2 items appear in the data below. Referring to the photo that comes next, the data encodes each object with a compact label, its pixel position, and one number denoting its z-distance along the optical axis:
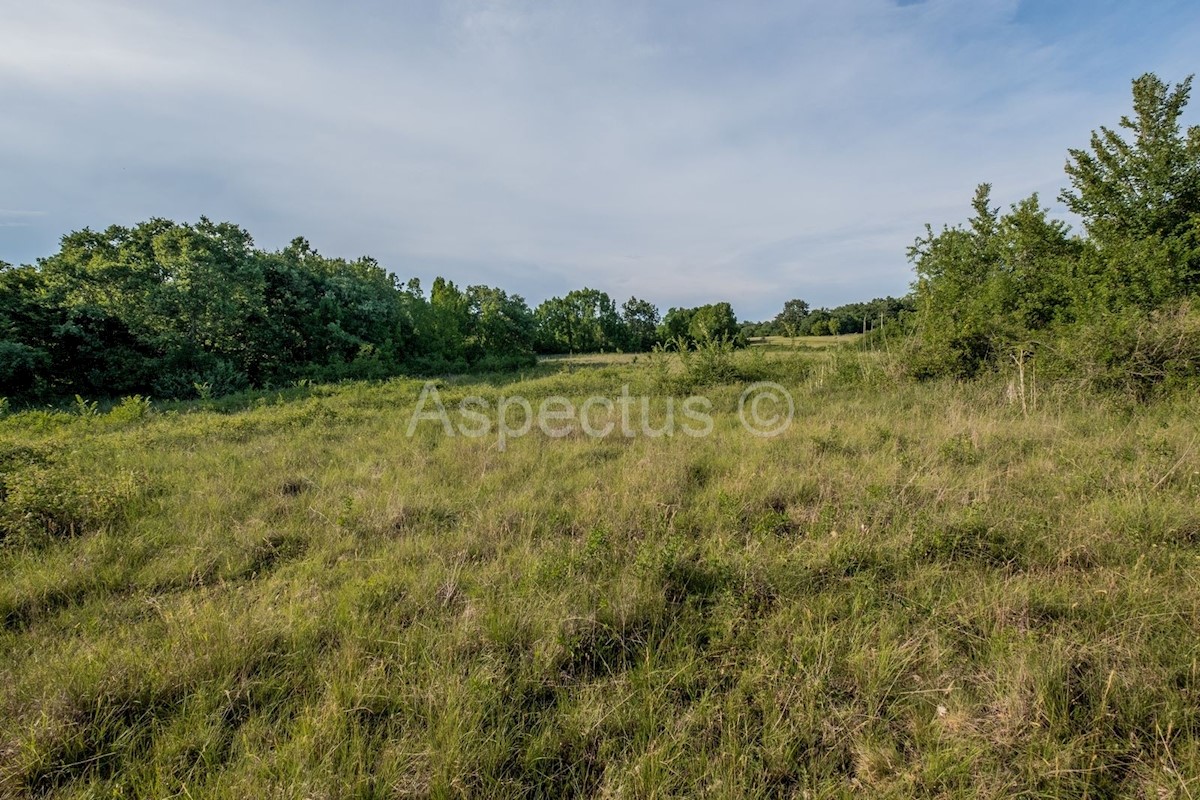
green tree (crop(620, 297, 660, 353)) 57.03
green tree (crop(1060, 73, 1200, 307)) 8.98
